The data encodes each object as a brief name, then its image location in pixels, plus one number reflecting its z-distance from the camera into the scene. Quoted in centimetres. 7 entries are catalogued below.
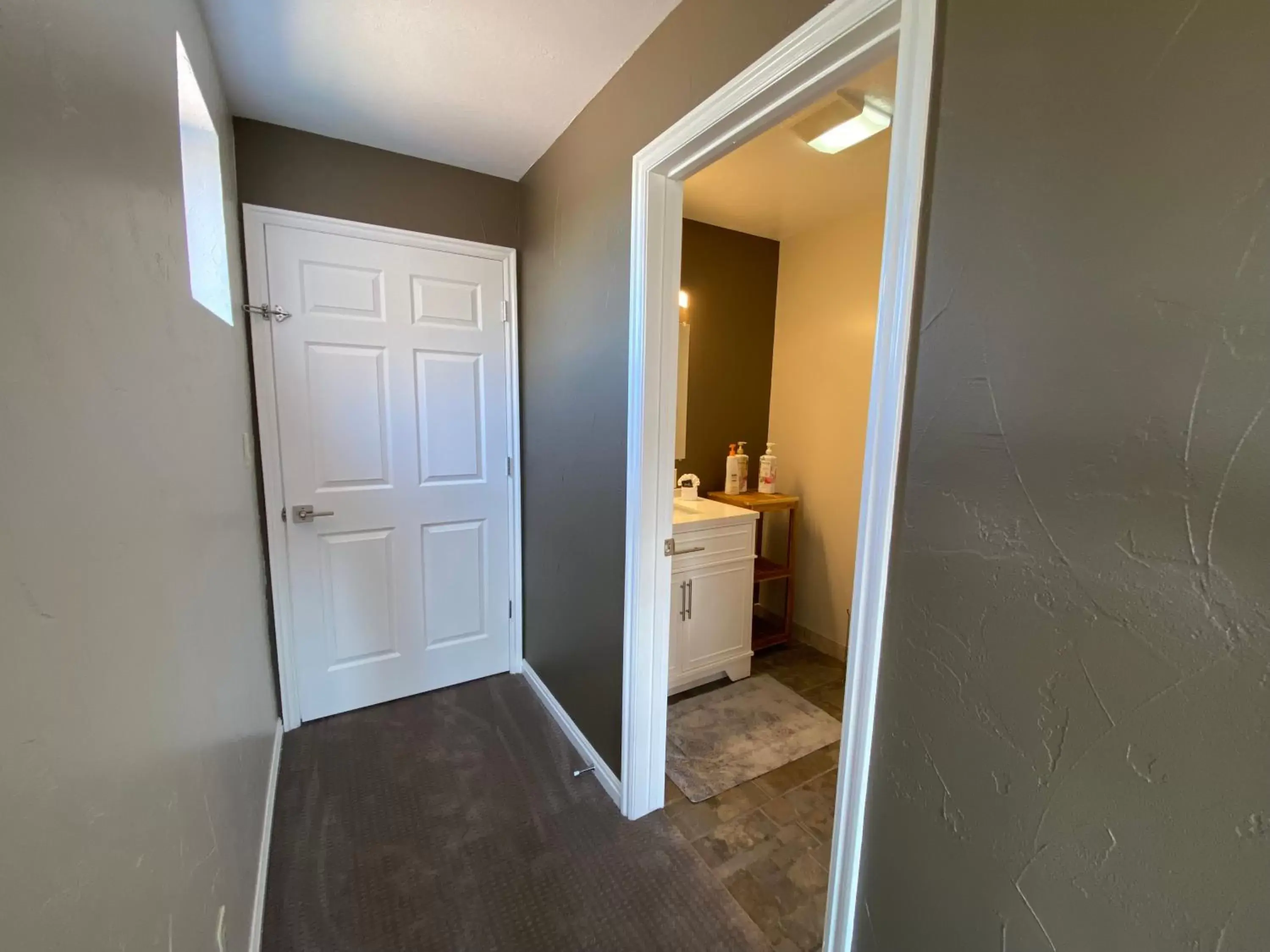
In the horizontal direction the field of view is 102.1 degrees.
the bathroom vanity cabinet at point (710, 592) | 229
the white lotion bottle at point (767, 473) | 290
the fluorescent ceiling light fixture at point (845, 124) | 161
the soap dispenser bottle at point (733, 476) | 289
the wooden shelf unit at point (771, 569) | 269
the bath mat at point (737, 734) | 193
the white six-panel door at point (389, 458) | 200
